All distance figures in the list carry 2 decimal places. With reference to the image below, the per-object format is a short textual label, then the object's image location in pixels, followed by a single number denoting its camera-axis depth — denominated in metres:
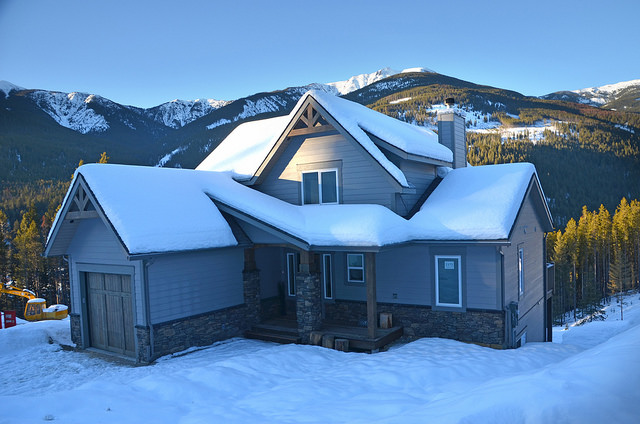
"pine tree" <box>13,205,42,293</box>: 47.22
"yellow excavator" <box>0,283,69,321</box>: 28.61
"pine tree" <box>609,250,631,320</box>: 44.94
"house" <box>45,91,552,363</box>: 11.36
